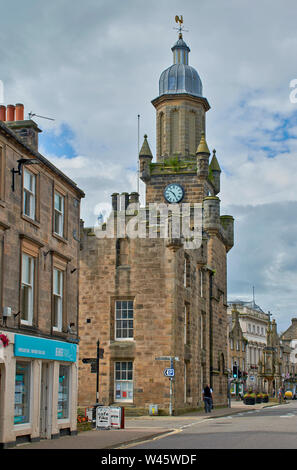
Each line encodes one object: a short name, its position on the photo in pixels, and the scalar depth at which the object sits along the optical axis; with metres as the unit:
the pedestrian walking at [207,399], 36.31
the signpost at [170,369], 31.91
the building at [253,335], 98.02
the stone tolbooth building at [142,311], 34.25
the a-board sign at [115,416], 22.64
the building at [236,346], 87.25
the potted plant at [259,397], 57.56
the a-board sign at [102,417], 22.73
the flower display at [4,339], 16.45
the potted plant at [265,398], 60.42
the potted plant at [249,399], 52.69
